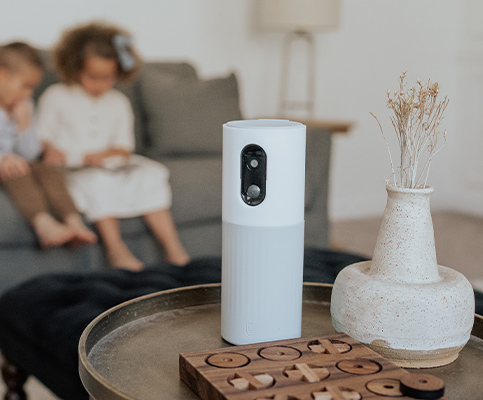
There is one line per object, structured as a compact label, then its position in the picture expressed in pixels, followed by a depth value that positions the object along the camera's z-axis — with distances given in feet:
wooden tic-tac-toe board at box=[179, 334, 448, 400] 2.53
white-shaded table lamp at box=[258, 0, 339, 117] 11.42
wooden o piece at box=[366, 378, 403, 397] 2.55
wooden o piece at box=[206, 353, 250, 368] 2.75
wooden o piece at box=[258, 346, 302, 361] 2.85
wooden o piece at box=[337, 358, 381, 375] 2.72
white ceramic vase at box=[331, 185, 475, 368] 2.95
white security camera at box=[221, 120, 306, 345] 3.07
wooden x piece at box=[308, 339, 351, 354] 2.92
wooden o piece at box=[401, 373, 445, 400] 2.51
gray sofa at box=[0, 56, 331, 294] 7.59
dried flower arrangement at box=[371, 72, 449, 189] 2.92
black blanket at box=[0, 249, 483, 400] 4.20
